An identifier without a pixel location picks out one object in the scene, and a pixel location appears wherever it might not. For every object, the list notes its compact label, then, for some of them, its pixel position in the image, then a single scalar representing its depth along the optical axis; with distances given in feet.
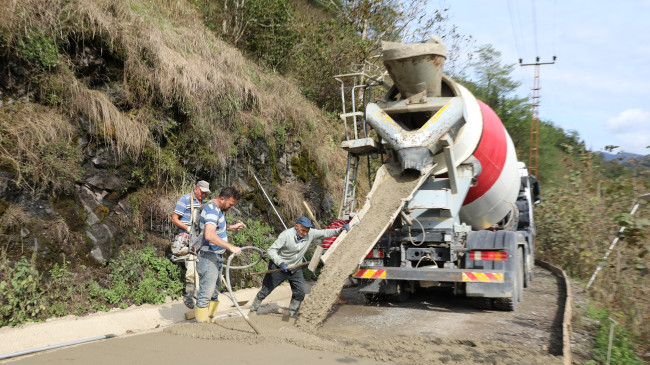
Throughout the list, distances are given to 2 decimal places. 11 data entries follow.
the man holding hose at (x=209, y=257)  18.20
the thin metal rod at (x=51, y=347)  13.70
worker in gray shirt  20.38
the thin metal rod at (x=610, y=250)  19.25
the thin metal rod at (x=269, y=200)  29.68
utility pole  77.61
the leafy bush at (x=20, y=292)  15.57
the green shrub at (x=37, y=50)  20.85
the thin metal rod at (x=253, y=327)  16.89
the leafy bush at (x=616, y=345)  15.30
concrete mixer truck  21.95
